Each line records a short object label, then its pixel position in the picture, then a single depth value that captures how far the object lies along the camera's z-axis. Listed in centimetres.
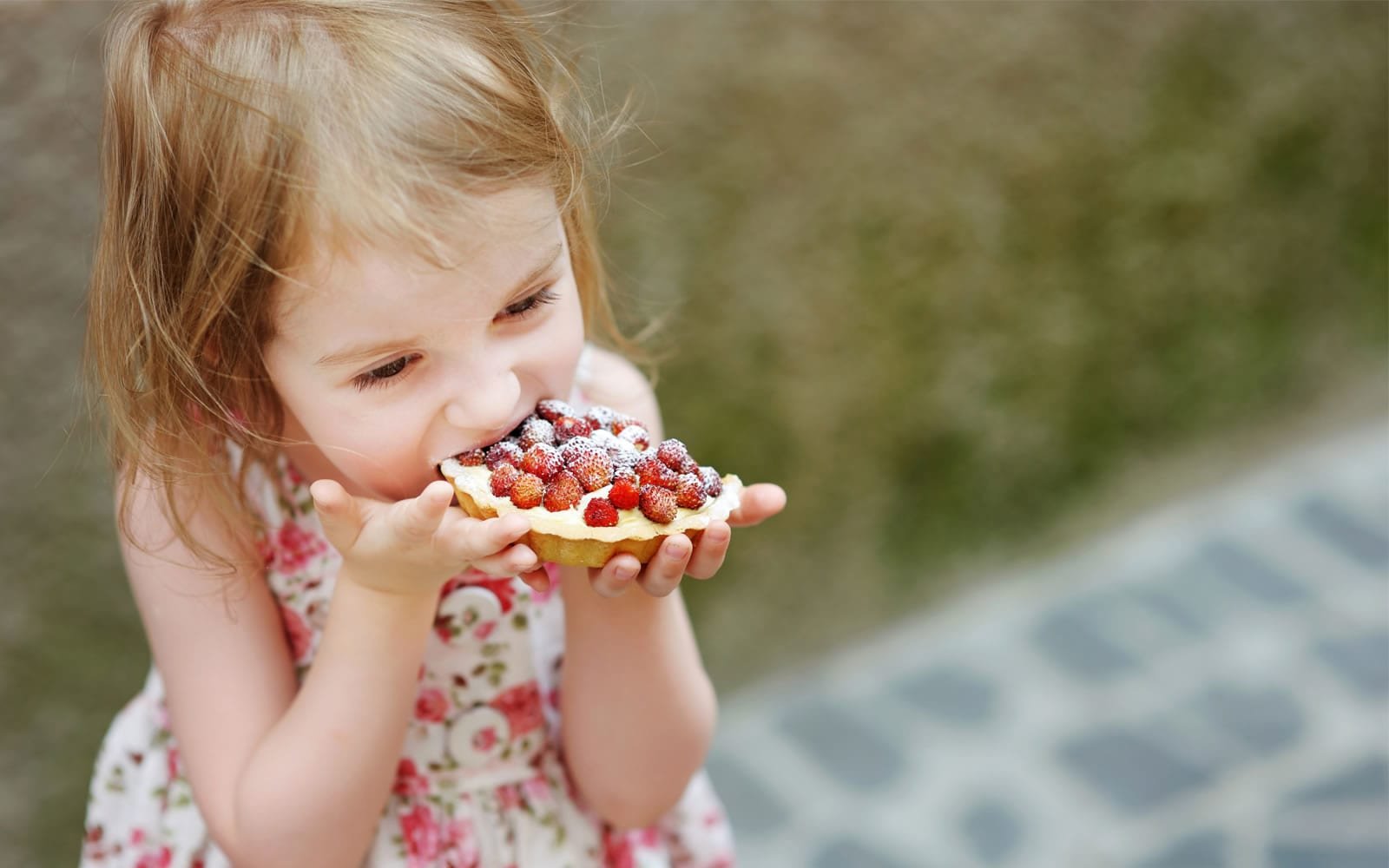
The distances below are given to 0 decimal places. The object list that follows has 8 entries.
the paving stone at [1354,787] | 262
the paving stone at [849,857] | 256
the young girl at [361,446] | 109
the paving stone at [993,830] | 256
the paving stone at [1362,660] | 287
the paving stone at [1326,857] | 249
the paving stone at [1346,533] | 321
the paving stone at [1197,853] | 251
